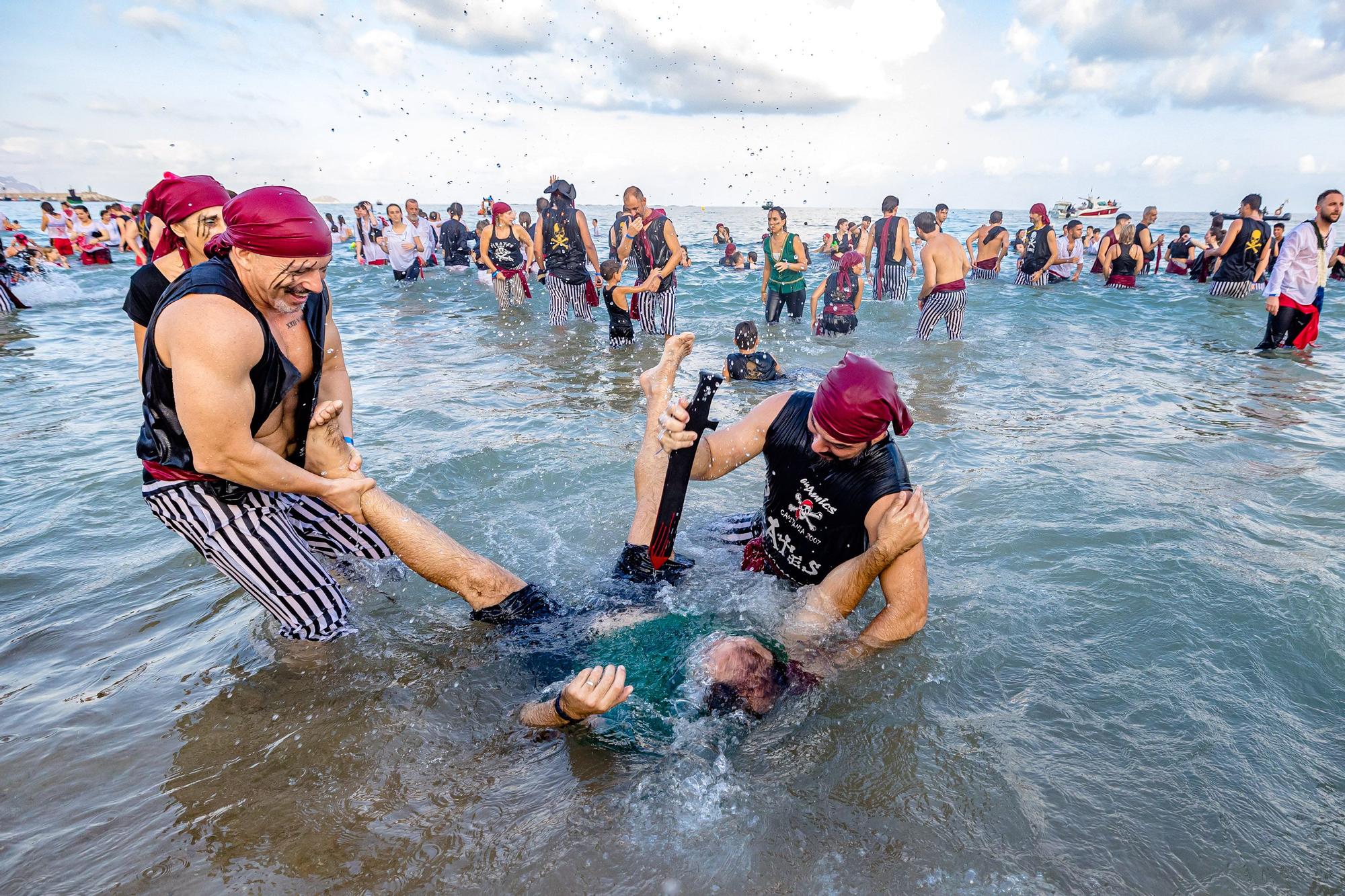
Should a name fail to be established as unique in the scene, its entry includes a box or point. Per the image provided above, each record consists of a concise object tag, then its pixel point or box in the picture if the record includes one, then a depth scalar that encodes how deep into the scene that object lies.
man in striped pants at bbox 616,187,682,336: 9.22
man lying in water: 2.55
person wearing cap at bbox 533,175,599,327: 10.18
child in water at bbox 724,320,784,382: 7.52
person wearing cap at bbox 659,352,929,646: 2.64
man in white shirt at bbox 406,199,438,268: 15.69
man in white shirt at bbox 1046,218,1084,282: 16.25
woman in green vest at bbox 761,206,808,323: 10.47
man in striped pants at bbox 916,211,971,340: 9.48
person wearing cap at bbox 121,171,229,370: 2.99
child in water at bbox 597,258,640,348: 9.27
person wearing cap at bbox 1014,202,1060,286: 15.66
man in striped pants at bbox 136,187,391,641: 2.18
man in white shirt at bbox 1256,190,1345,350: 7.48
